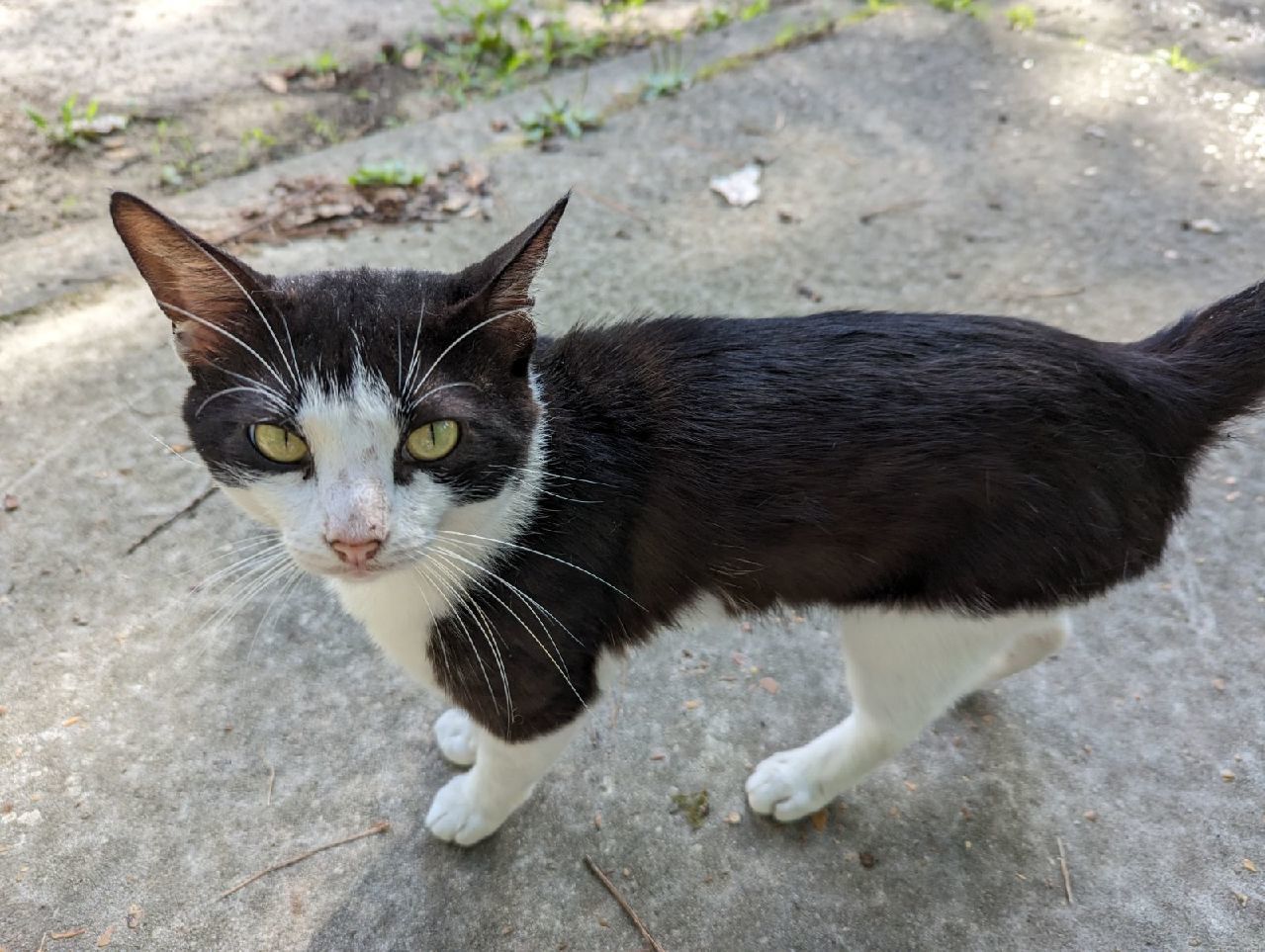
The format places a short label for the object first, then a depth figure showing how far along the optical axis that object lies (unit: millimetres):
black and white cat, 276
